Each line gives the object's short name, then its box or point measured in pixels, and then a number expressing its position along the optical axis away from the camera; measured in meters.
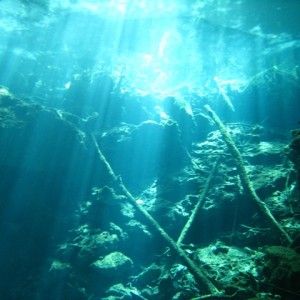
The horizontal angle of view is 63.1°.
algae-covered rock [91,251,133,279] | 6.28
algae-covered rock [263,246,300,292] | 3.69
